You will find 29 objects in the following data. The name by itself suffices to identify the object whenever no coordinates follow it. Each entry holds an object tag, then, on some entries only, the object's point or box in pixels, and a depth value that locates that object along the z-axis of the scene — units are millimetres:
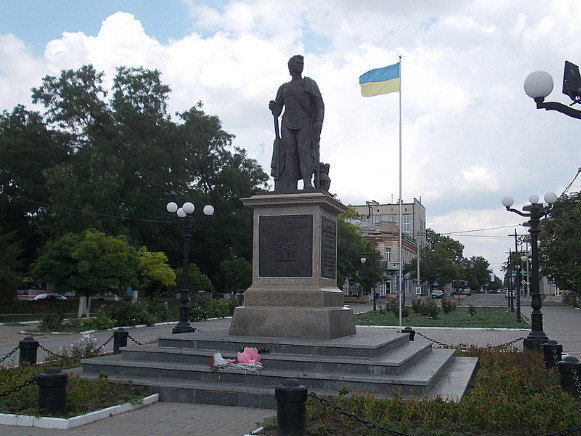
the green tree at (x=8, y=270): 31344
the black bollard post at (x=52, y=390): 7938
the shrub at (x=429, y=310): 33547
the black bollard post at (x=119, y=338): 14727
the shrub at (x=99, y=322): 25234
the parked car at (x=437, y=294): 87562
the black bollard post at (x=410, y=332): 15349
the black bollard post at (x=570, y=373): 9383
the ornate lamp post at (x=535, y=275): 16406
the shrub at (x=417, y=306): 38812
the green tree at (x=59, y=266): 27516
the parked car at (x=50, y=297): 47728
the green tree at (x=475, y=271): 118744
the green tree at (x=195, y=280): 38188
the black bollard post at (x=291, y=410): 6809
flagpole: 27175
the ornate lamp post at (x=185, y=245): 18759
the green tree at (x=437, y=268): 86250
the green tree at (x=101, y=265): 27453
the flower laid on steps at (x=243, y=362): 9367
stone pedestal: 11234
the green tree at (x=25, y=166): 40344
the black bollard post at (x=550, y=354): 12414
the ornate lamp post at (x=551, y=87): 6848
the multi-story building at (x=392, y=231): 81625
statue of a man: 12891
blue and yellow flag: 26375
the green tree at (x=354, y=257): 60781
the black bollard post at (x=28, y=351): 12779
